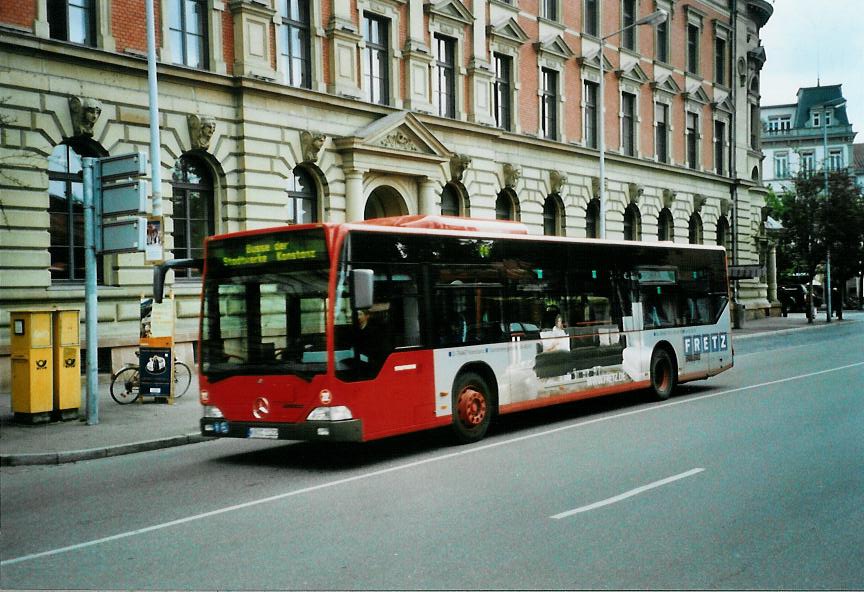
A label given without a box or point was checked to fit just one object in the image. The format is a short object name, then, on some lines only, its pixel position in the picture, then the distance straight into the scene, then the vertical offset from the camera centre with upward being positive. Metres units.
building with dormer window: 91.12 +16.59
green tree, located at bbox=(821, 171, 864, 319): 45.06 +3.88
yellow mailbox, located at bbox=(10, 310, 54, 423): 13.21 -0.75
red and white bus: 9.94 -0.25
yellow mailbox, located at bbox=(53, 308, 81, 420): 13.61 -0.74
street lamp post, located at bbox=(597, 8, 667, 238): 28.06 +6.04
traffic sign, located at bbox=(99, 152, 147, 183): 13.15 +2.21
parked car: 61.53 +0.11
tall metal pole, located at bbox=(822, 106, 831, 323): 44.43 +1.10
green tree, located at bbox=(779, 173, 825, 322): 45.31 +3.79
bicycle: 16.14 -1.29
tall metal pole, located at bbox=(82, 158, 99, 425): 13.38 +0.27
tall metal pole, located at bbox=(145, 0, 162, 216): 16.19 +3.77
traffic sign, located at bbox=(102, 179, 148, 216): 13.14 +1.72
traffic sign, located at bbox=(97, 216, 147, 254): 13.31 +1.18
